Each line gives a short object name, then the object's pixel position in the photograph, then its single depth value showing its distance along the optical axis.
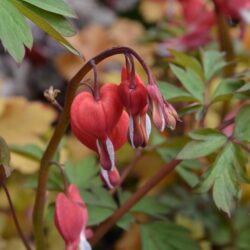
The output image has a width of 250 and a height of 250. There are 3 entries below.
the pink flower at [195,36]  0.45
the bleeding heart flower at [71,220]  0.29
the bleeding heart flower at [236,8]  0.41
